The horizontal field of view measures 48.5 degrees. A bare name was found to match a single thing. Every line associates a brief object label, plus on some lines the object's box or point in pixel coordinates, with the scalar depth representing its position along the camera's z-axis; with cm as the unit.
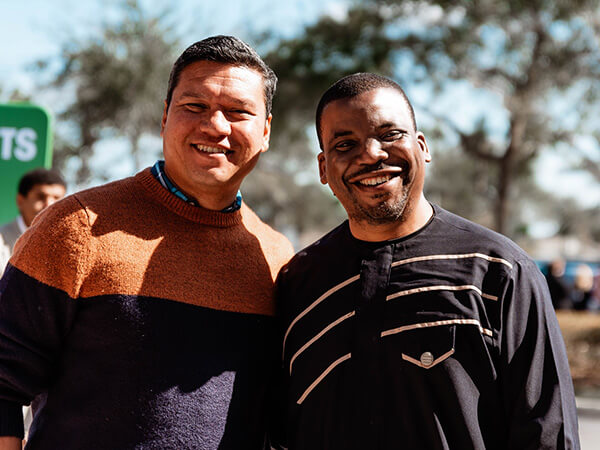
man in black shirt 212
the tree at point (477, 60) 1116
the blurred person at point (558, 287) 1446
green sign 584
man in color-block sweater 225
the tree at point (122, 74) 1560
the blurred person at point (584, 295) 1712
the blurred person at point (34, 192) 558
